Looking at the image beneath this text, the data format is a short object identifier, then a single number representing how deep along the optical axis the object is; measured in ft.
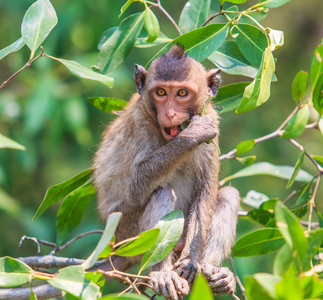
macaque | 28.99
